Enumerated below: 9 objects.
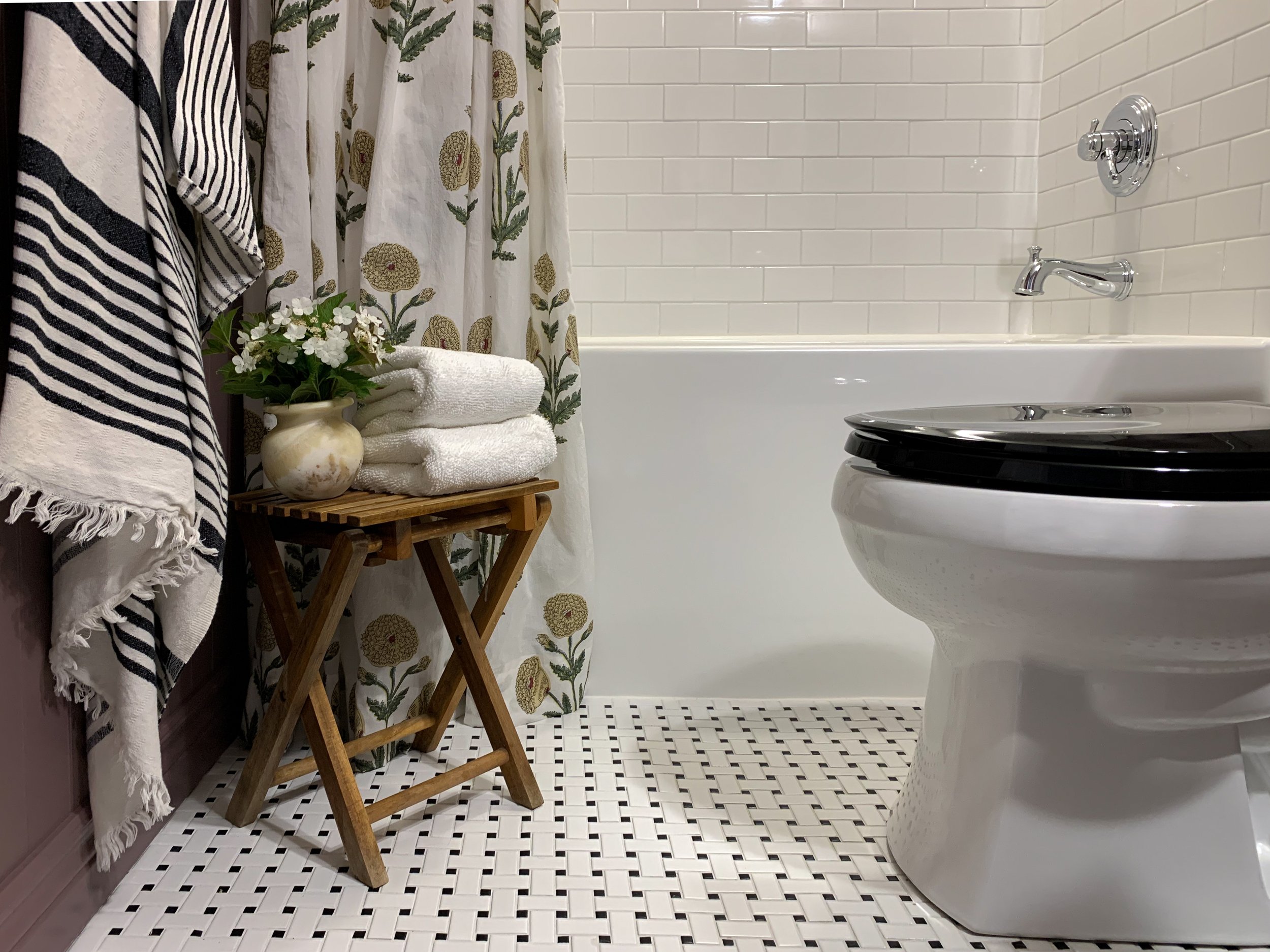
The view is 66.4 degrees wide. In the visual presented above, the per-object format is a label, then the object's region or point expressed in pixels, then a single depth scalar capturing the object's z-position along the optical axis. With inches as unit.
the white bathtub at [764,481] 61.9
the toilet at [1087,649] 33.0
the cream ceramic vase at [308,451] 42.7
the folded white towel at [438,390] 44.9
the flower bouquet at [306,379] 42.1
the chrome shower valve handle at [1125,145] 74.9
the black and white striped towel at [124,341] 31.1
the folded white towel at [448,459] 44.6
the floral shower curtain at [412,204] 52.6
